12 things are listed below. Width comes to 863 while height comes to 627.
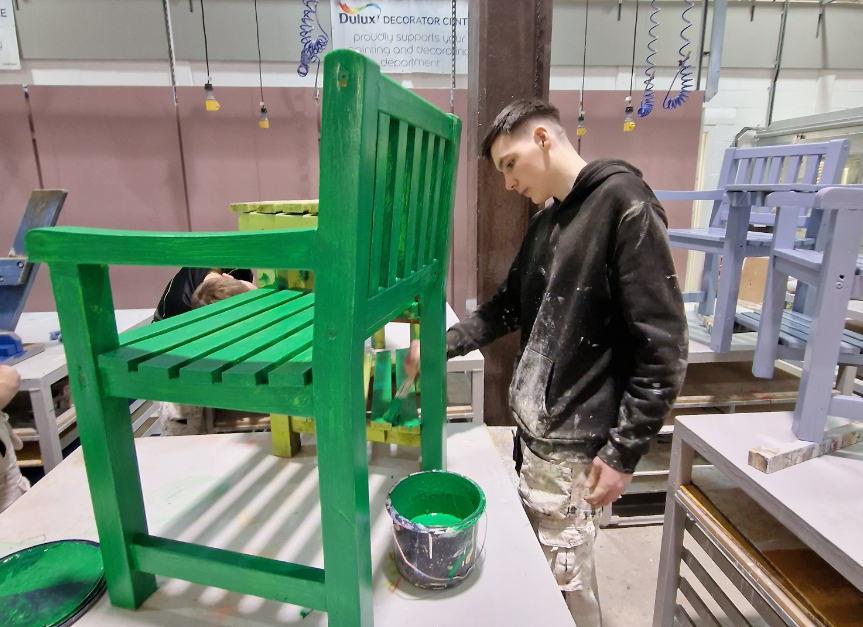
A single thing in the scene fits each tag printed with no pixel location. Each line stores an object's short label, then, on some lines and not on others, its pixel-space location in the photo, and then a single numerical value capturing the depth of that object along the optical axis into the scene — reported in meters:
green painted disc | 0.71
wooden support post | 1.59
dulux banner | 2.77
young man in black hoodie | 0.89
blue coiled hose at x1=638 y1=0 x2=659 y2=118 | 2.44
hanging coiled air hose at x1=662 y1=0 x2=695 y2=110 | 2.27
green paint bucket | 0.74
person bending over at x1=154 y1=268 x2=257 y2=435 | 1.83
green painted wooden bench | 0.55
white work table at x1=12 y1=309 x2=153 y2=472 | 1.57
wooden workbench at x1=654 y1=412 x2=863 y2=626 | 0.86
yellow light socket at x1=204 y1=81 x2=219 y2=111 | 2.26
